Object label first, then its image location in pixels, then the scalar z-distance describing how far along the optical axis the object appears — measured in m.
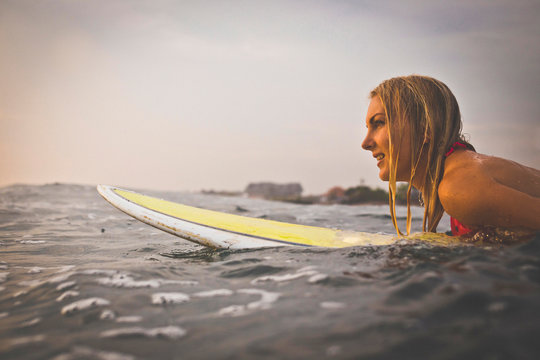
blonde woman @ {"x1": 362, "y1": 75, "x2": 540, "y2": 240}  2.02
